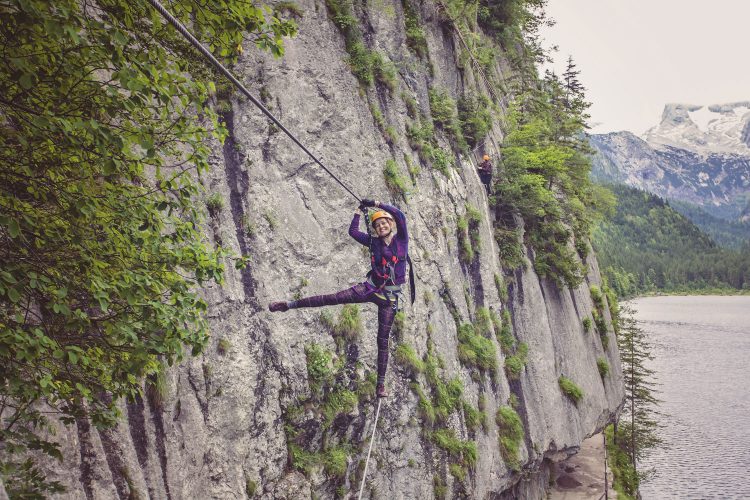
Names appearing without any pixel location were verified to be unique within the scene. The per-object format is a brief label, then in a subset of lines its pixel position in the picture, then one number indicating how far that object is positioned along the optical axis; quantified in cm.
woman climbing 795
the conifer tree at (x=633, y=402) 3189
